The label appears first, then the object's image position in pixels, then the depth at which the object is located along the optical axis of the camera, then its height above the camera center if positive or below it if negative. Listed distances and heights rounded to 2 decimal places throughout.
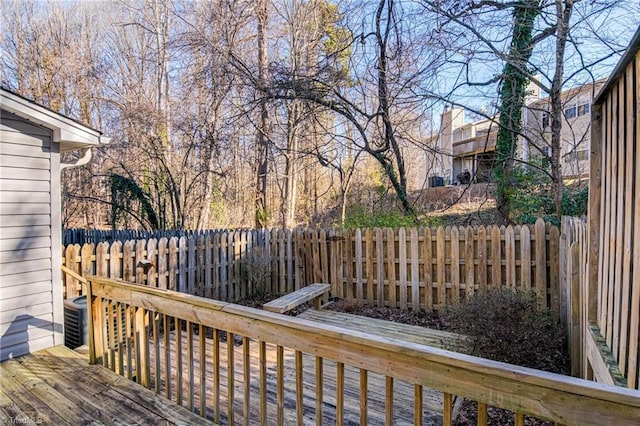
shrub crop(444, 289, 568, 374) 2.84 -1.04
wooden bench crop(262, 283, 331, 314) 4.29 -1.23
